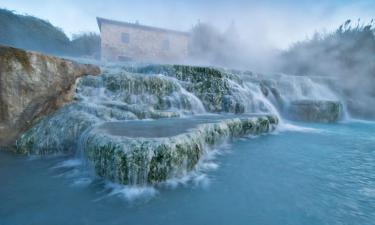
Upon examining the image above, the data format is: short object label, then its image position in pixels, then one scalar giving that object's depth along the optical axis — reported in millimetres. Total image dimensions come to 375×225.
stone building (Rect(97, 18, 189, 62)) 16828
